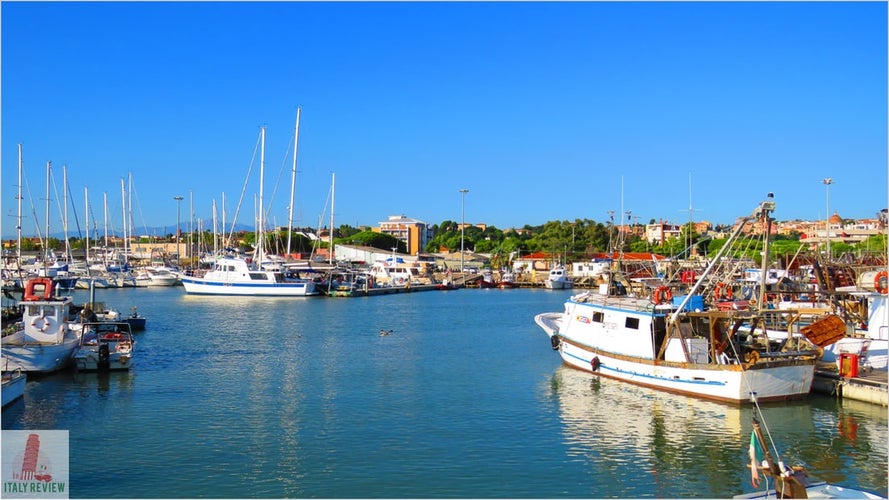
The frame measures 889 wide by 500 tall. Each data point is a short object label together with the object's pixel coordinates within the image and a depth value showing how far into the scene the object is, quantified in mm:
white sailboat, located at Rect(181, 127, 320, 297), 77000
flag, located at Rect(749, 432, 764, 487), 12922
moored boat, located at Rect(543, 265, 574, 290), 102625
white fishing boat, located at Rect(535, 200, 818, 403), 24156
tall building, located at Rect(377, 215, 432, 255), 183625
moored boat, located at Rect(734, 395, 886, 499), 12492
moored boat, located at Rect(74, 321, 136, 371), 29438
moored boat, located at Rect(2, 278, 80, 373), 27766
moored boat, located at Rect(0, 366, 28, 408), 22906
